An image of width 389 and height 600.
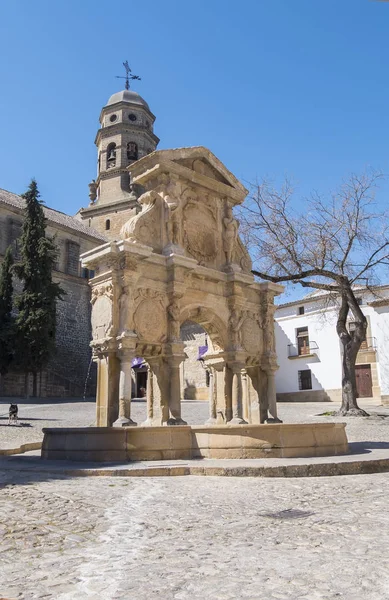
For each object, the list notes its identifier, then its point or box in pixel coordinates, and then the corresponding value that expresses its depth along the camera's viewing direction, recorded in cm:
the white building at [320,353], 2908
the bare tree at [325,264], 1781
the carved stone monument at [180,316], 839
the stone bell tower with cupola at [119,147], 4259
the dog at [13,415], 1627
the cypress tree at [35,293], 2848
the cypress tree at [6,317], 2839
